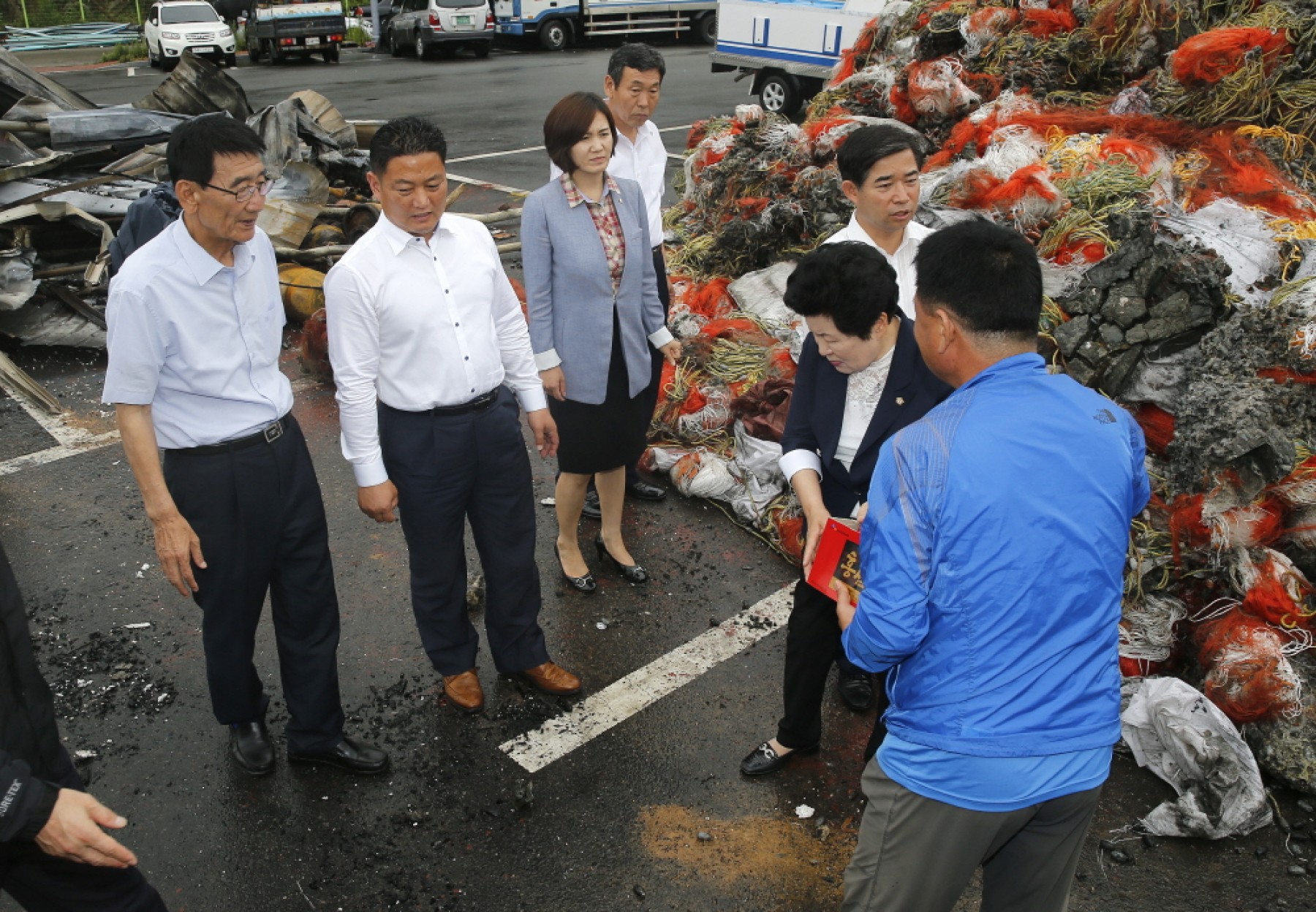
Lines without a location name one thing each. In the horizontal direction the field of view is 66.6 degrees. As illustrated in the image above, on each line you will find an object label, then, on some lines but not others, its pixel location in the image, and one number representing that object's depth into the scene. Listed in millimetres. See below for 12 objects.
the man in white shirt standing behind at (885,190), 3414
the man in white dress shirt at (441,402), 3170
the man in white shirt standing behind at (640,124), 4914
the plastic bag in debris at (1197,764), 3182
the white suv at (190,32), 24203
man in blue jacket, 1912
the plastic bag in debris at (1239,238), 4559
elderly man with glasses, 2889
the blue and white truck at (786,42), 13289
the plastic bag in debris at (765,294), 6078
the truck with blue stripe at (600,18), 24984
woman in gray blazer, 3918
